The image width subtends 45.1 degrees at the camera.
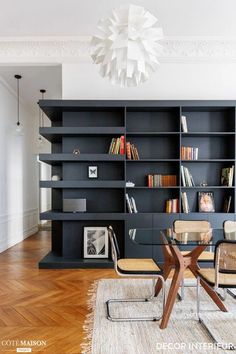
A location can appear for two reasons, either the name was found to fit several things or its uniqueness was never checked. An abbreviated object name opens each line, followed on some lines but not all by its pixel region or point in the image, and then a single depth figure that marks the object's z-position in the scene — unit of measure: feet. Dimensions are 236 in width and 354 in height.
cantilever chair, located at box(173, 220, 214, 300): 10.89
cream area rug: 7.04
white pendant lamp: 6.31
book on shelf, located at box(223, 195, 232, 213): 14.01
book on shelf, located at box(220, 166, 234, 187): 13.88
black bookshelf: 14.21
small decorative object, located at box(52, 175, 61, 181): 15.31
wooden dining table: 8.27
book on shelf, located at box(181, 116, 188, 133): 14.01
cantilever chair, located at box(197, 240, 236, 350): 7.29
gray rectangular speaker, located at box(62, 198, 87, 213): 13.69
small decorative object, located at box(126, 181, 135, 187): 13.80
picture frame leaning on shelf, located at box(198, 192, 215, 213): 14.32
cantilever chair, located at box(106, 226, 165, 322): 8.46
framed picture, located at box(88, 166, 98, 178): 14.49
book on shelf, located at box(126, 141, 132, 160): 13.83
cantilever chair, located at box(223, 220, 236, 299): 10.14
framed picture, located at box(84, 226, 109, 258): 14.03
